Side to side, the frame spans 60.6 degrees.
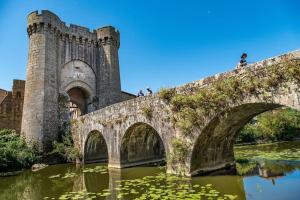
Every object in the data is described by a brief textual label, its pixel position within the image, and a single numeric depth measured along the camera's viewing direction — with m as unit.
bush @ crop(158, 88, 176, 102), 9.91
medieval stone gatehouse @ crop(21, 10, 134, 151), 18.67
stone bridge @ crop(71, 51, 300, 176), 6.78
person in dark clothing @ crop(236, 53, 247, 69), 8.48
